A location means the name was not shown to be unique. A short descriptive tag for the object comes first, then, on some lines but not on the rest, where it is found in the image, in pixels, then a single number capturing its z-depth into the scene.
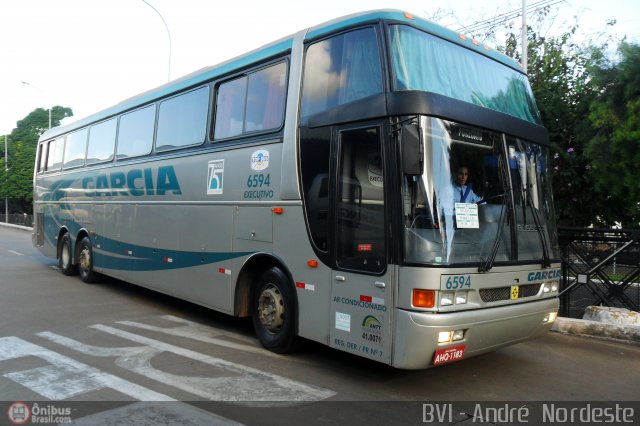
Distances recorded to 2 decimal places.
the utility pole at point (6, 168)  48.97
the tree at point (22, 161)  48.20
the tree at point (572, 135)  10.38
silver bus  4.73
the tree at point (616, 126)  8.77
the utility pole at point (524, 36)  11.39
